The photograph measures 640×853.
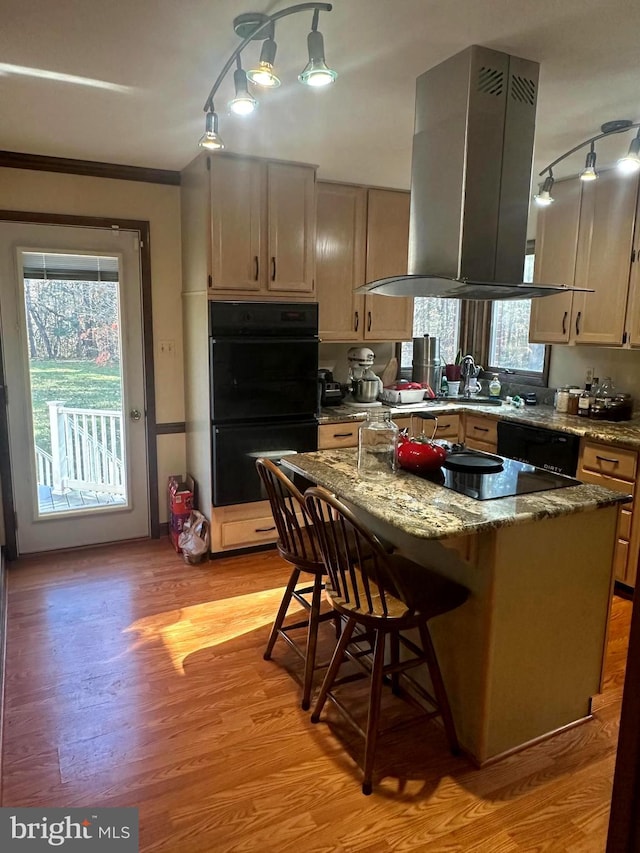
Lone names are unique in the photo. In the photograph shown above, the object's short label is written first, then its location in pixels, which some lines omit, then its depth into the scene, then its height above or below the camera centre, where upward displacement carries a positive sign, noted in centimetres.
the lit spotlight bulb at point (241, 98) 192 +76
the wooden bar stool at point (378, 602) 190 -90
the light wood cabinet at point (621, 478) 319 -79
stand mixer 442 -34
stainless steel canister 479 -22
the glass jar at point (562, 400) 403 -43
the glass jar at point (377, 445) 248 -48
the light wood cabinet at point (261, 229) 345 +63
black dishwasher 354 -69
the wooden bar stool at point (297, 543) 231 -86
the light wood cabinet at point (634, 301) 349 +23
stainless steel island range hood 219 +64
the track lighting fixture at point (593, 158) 257 +84
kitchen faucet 502 -30
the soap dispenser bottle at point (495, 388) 484 -43
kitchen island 194 -92
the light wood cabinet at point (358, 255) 407 +56
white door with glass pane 361 -35
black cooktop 215 -56
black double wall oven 354 -35
